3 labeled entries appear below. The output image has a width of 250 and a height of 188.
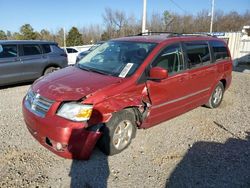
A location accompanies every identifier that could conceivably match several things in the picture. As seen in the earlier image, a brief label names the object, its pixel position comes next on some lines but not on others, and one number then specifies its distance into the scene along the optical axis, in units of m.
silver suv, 5.92
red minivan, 2.50
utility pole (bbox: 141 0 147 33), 10.63
